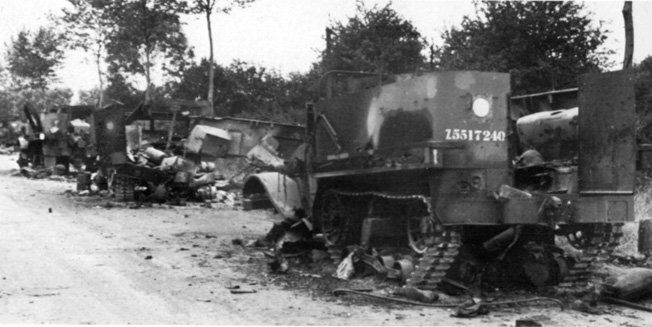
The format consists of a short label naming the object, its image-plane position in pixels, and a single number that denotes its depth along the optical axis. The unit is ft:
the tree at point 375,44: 97.71
